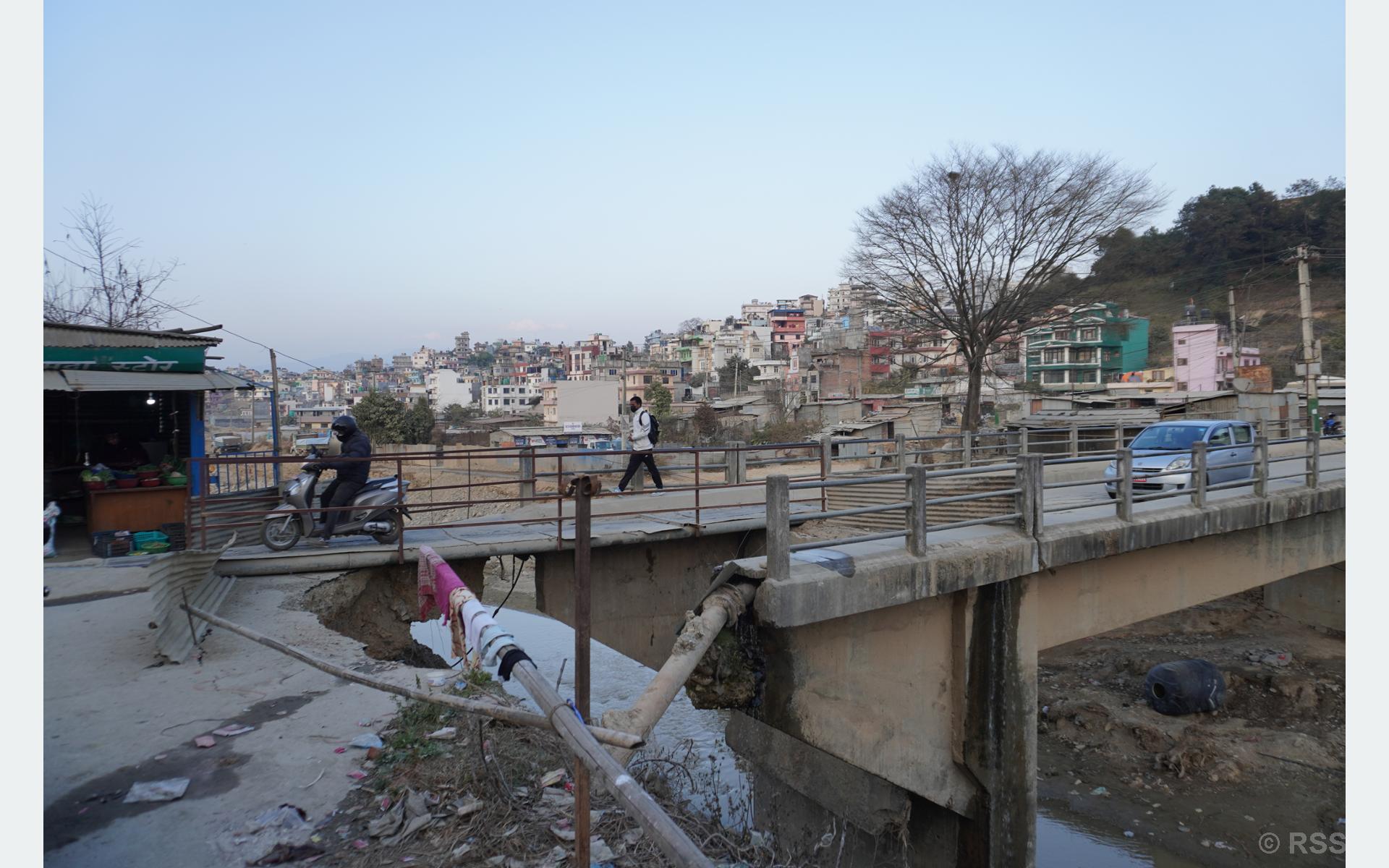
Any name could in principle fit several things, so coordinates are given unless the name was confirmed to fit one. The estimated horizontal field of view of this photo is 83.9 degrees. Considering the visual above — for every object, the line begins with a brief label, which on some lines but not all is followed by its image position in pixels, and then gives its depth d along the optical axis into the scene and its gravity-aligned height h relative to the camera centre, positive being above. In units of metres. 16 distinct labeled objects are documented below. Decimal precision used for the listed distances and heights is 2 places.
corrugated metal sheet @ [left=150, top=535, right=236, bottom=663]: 6.33 -1.40
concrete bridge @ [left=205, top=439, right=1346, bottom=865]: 6.49 -1.93
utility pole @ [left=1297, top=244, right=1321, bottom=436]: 26.20 +2.99
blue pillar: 10.68 +0.12
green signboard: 9.39 +1.00
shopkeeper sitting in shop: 10.89 -0.23
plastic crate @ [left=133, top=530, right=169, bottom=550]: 9.72 -1.27
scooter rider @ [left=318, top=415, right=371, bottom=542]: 8.79 -0.45
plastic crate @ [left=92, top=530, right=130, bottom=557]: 9.43 -1.30
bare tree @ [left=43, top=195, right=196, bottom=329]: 20.83 +3.52
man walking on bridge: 11.96 -0.09
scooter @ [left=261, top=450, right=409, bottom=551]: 8.66 -0.92
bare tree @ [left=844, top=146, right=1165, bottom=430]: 23.72 +5.79
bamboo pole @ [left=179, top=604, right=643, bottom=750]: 3.49 -1.44
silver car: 12.33 -0.37
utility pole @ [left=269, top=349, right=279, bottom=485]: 13.45 +0.39
